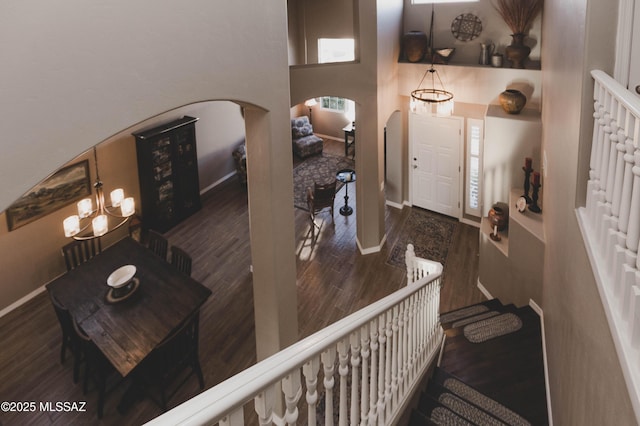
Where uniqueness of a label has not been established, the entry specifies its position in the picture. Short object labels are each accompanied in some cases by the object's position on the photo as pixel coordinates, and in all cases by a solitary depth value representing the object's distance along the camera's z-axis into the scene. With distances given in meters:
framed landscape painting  6.30
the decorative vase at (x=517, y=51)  6.96
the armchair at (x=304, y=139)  11.36
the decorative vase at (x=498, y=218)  6.39
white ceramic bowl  4.98
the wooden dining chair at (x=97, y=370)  4.54
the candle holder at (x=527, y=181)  6.05
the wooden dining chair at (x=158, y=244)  6.31
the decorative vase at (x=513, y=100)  6.65
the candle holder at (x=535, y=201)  5.98
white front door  8.19
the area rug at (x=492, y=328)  4.93
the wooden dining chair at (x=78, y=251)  6.42
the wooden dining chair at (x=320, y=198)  8.12
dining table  4.46
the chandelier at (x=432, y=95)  6.93
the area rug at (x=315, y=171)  9.69
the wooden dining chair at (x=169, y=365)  4.53
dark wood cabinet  7.86
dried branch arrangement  6.90
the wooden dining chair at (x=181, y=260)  5.84
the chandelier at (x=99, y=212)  5.11
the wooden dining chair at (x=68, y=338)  4.71
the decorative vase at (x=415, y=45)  7.64
